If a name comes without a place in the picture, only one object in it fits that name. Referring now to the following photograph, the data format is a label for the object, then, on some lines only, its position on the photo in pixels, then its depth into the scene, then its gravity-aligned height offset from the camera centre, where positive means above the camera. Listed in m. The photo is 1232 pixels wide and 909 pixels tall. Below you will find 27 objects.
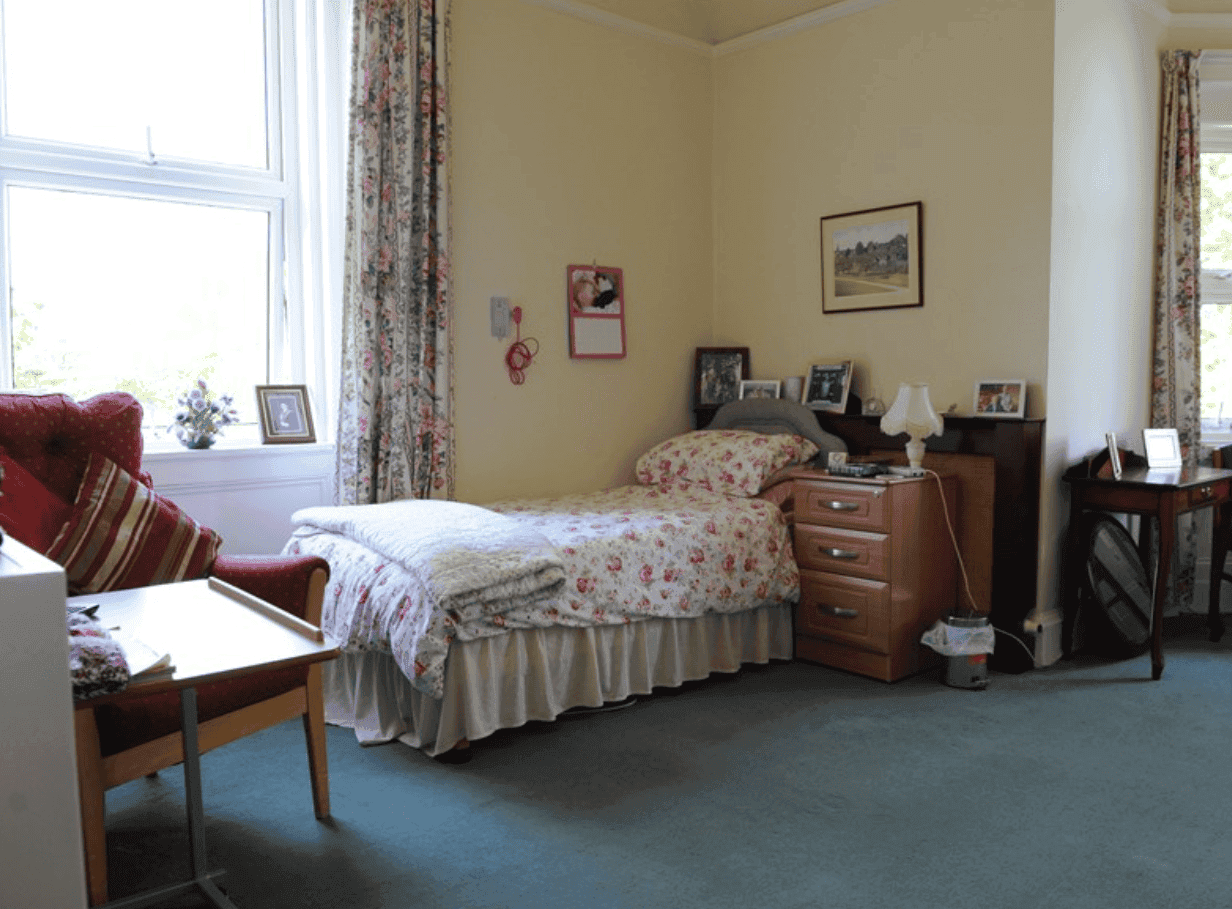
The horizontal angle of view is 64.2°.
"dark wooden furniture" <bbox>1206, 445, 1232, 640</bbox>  4.09 -0.65
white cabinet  1.29 -0.47
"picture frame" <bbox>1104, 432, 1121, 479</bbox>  3.75 -0.22
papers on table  1.51 -0.41
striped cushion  2.50 -0.37
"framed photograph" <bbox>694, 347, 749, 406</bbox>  4.75 +0.12
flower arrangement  3.43 -0.07
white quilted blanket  2.78 -0.46
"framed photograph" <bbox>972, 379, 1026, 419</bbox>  3.71 +0.00
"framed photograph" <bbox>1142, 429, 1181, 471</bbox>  4.03 -0.20
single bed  2.83 -0.64
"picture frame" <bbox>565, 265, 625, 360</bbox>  4.39 +0.40
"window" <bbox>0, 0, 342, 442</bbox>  3.24 +0.70
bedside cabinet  3.53 -0.63
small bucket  3.47 -0.95
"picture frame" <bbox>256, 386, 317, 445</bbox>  3.63 -0.06
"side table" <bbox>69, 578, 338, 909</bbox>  1.60 -0.43
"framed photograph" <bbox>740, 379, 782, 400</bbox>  4.55 +0.04
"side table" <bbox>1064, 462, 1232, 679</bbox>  3.52 -0.37
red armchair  2.14 -0.44
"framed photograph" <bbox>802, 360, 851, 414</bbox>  4.26 +0.05
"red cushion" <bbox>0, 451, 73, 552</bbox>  2.41 -0.28
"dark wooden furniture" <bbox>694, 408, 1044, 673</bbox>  3.67 -0.43
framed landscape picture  4.06 +0.59
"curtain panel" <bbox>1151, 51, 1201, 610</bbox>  4.29 +0.61
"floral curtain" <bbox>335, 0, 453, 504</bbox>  3.64 +0.51
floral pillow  3.96 -0.26
